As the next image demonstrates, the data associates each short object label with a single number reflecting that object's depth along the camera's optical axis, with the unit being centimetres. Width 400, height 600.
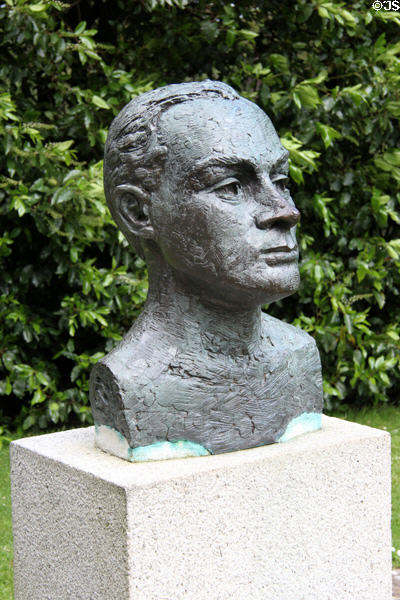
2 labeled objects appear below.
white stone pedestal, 243
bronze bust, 250
